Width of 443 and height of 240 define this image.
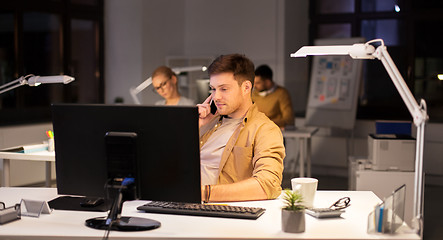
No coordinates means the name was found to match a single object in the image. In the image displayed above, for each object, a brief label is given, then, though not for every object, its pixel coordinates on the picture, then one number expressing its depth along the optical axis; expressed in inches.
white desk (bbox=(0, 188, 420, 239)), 73.7
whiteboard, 266.1
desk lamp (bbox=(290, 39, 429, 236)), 76.0
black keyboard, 82.0
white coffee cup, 86.8
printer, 174.1
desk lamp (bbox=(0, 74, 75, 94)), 115.2
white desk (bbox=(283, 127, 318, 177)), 214.7
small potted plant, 74.5
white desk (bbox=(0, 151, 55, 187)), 158.1
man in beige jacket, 93.7
